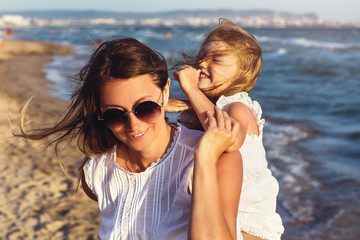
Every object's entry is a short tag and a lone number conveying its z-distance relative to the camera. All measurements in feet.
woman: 5.61
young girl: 7.06
